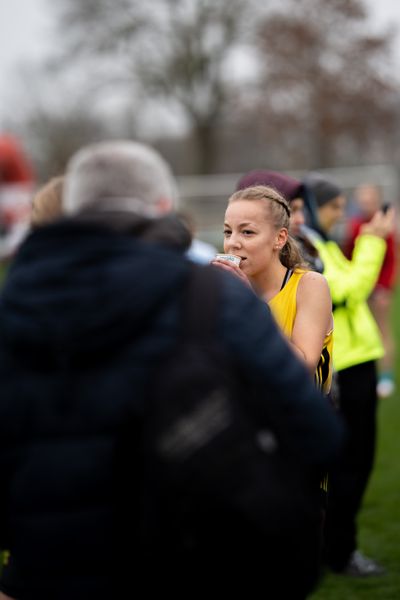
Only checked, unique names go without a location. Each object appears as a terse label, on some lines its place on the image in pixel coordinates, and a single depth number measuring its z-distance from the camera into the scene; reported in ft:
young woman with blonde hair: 25.49
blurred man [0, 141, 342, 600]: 23.06
